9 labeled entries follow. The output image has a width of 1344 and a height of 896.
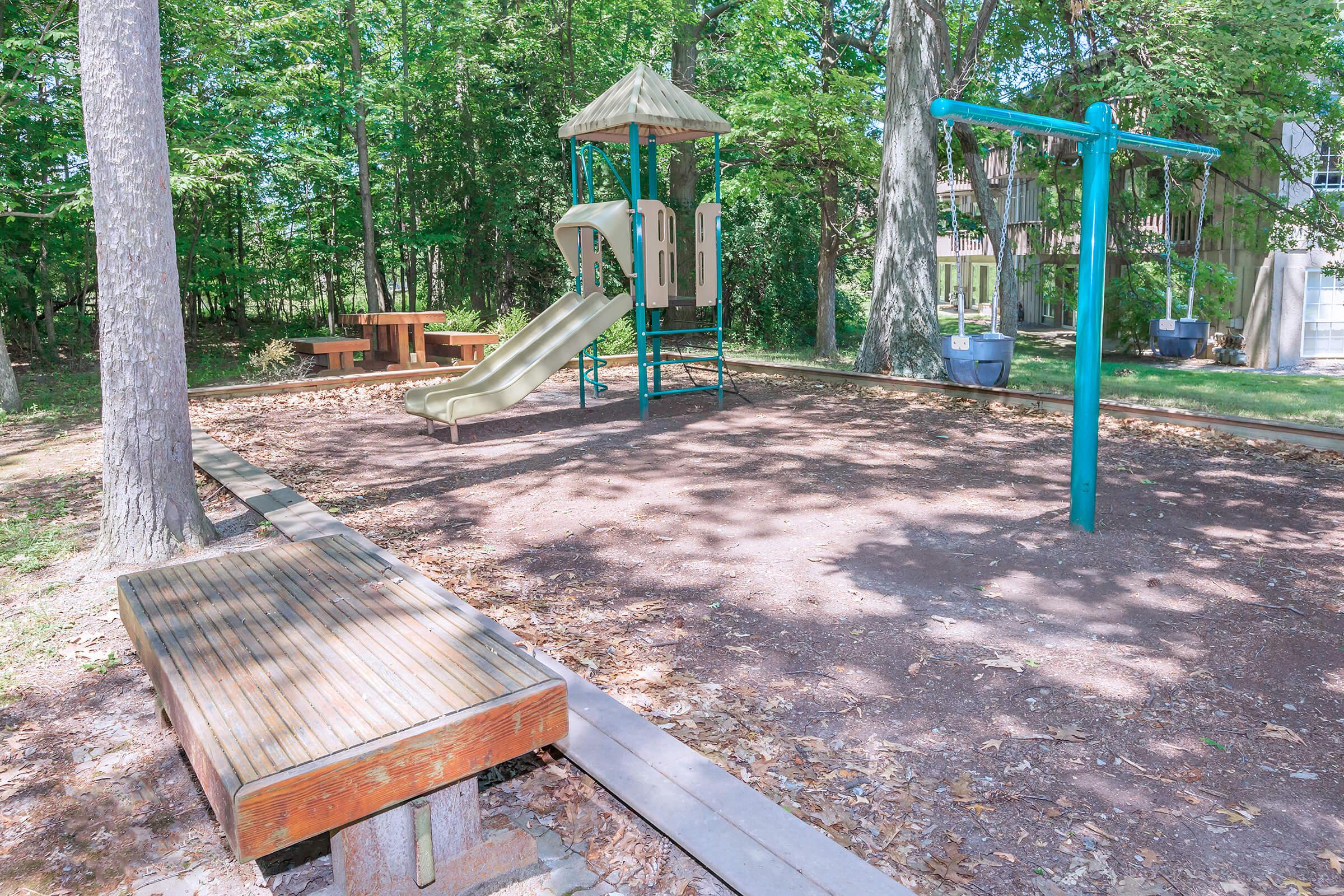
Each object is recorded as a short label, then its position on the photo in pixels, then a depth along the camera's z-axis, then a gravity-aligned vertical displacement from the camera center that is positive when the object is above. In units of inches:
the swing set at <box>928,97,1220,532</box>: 209.3 +8.6
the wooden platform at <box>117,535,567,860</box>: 77.4 -34.6
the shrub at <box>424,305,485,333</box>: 601.5 +2.1
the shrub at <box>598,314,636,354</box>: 594.2 -11.7
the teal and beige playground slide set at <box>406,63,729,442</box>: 366.9 +22.8
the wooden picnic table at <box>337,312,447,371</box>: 539.5 -4.9
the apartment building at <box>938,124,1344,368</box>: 708.7 +24.2
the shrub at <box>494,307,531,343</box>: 622.5 -0.9
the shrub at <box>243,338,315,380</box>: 511.2 -19.8
